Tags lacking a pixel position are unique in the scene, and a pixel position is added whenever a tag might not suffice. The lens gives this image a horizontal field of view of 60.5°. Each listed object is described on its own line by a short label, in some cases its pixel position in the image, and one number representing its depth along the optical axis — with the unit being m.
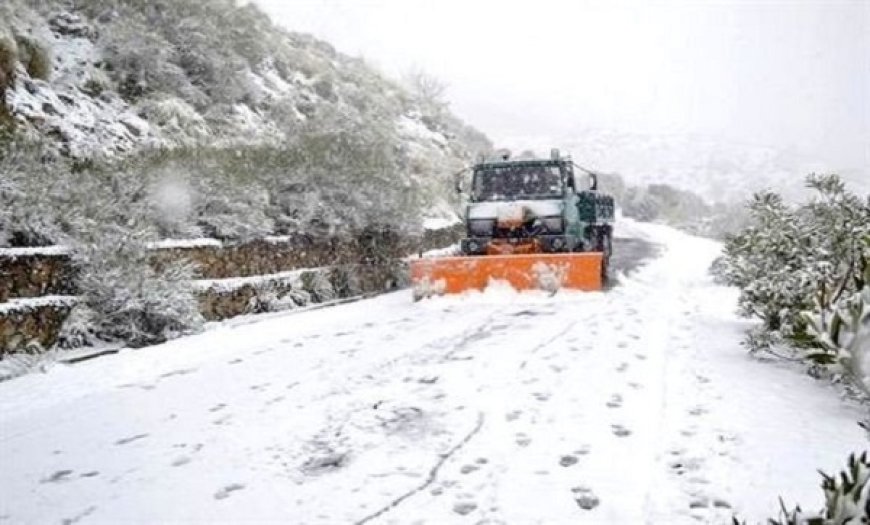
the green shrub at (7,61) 9.89
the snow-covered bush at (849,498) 1.91
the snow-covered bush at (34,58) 11.02
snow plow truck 11.27
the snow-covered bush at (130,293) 7.95
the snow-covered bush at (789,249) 6.69
